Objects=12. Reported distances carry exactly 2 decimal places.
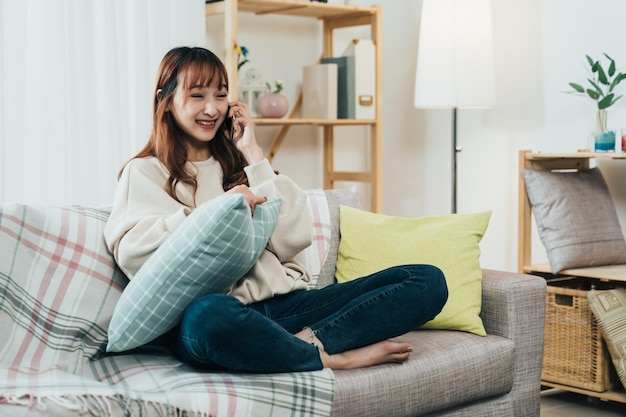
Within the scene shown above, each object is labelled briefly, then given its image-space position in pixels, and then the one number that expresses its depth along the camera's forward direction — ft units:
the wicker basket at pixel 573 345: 9.66
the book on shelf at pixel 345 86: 11.97
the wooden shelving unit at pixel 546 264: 9.66
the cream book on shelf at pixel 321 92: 11.89
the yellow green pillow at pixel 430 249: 7.83
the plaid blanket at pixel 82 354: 5.82
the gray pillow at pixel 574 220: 10.05
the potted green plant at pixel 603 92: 10.19
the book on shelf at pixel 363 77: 11.96
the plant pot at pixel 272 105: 11.37
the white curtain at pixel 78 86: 9.31
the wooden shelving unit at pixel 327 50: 10.80
